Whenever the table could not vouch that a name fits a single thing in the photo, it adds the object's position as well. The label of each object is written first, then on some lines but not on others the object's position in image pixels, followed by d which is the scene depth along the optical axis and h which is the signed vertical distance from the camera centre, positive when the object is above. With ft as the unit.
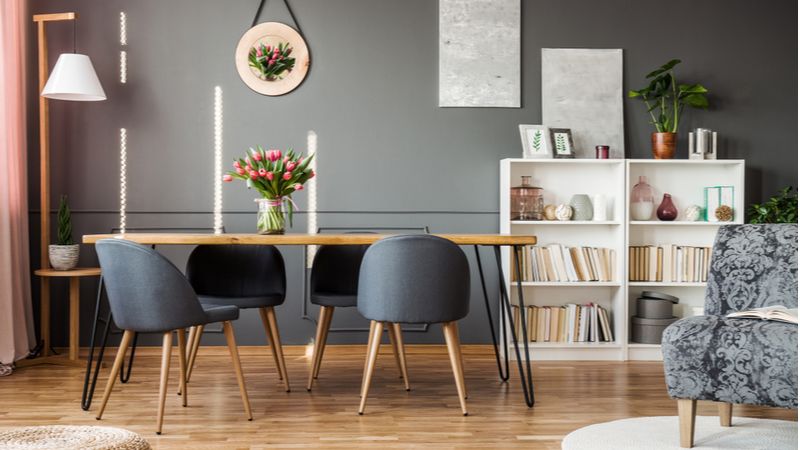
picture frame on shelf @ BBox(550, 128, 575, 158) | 16.56 +1.03
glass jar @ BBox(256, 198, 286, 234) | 12.58 -0.38
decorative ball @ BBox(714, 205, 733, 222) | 16.56 -0.36
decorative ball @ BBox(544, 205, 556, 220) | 16.61 -0.37
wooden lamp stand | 15.29 -0.16
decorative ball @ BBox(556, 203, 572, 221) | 16.40 -0.36
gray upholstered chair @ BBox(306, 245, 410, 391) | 14.23 -1.41
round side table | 14.99 -2.44
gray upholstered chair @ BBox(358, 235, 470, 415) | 11.12 -1.21
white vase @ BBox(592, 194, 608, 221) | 16.49 -0.26
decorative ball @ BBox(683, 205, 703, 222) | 16.72 -0.37
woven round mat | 6.30 -1.95
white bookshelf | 16.70 -0.30
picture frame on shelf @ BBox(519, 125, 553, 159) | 16.48 +1.06
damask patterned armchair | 8.89 -1.80
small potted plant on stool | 15.17 -1.07
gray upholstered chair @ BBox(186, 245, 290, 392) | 13.98 -1.36
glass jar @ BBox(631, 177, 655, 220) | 16.69 -0.13
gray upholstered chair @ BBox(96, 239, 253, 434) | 10.41 -1.31
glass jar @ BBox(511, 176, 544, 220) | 16.46 -0.17
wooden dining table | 11.42 -0.66
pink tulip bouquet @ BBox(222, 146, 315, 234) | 12.51 +0.22
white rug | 9.80 -3.00
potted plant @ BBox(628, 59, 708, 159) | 16.55 +1.94
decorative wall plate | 16.70 +2.72
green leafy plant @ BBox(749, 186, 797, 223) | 15.84 -0.29
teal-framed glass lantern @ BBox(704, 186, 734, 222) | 16.57 -0.18
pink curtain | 14.64 -0.08
